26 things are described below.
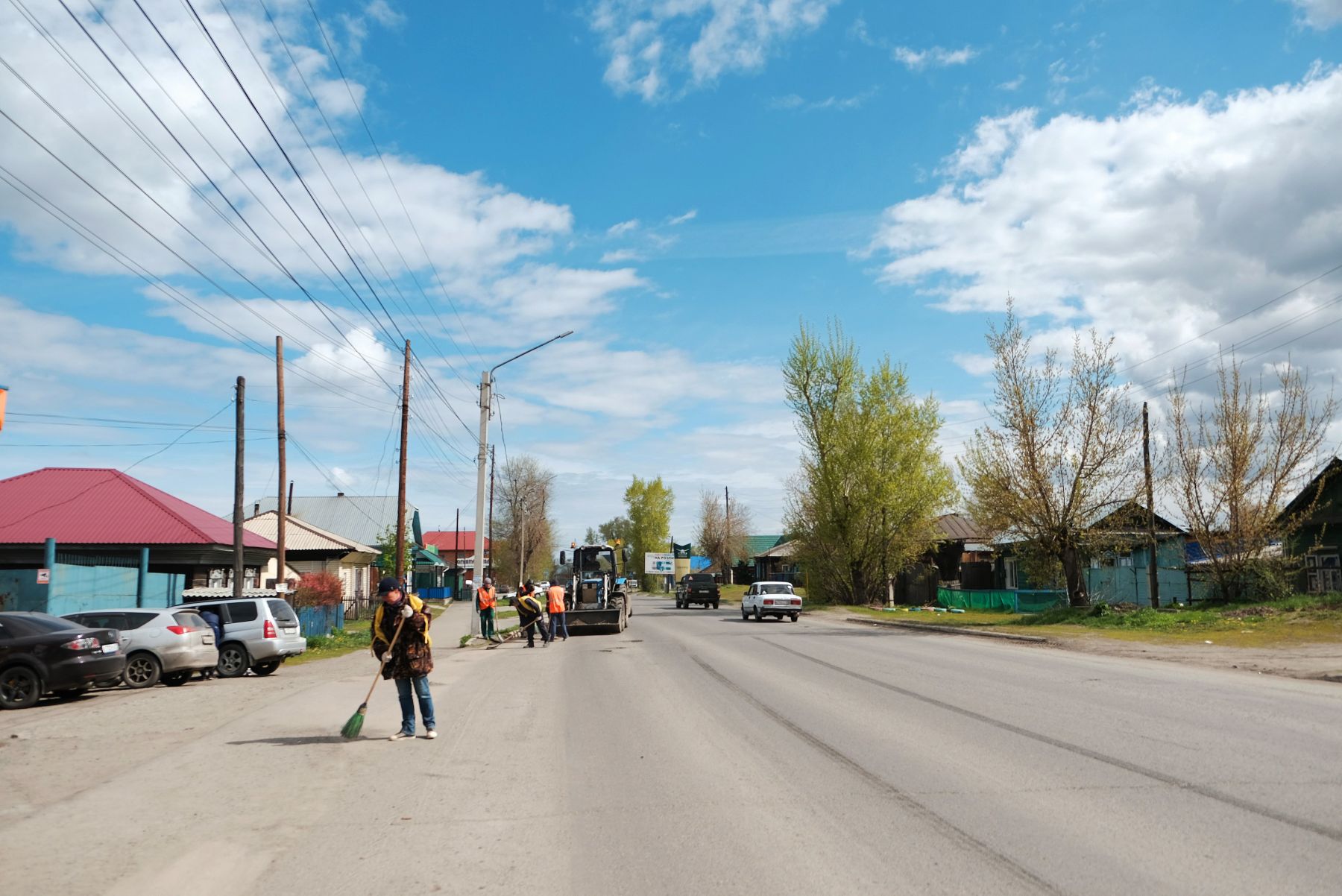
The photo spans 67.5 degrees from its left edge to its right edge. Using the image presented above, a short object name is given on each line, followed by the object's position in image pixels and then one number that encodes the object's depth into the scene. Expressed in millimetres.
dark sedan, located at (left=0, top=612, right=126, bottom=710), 15758
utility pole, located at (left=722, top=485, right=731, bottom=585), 104775
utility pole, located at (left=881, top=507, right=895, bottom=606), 49344
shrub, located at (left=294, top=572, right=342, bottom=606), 40312
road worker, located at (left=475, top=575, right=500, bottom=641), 28750
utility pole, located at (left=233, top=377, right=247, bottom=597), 28734
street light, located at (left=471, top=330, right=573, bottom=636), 28983
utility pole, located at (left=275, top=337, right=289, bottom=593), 31875
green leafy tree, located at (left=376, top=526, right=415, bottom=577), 53719
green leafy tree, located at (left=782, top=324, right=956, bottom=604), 48781
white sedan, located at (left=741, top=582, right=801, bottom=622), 40062
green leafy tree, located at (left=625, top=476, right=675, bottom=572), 115938
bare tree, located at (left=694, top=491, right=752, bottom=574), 105625
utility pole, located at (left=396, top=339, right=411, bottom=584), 33156
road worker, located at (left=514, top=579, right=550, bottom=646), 27766
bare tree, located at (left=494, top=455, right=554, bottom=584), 91188
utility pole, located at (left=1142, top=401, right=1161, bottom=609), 31906
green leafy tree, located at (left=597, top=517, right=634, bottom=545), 123125
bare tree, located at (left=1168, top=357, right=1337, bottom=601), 29969
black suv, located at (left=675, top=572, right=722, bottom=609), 59562
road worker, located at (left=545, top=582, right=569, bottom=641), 28516
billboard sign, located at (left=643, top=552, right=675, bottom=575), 97688
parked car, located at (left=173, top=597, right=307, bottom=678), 20812
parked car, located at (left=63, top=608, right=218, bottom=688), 18625
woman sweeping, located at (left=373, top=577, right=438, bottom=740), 11016
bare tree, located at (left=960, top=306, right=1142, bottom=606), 31516
